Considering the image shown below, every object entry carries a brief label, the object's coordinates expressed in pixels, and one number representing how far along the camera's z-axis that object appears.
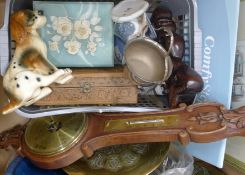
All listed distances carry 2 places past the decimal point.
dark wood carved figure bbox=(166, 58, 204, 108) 0.75
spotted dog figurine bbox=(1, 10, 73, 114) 0.66
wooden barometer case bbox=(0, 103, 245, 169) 0.75
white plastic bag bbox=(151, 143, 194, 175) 0.91
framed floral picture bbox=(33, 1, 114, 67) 0.78
